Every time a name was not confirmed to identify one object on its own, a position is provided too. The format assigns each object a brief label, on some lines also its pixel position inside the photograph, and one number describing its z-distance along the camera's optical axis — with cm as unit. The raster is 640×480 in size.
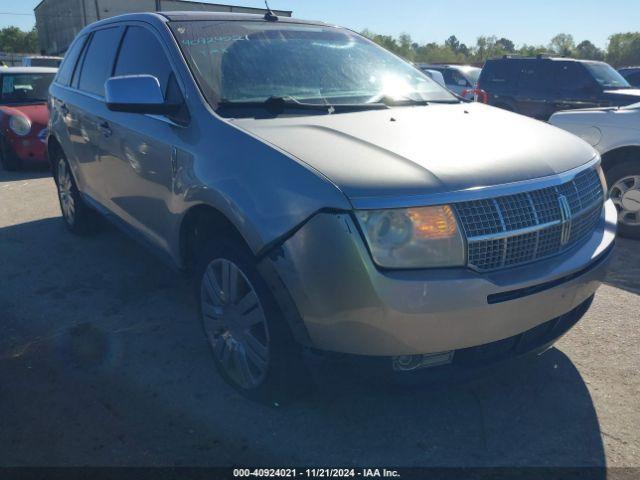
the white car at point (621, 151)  514
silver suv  204
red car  842
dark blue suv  993
